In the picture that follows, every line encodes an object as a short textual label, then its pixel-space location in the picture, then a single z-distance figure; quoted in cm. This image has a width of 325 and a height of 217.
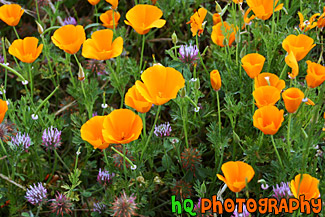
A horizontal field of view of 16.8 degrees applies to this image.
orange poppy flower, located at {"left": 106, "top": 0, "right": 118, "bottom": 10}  142
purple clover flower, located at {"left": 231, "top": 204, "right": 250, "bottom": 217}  129
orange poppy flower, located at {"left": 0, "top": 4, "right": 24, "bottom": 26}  142
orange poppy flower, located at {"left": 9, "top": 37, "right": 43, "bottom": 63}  139
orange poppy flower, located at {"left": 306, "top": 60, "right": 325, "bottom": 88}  129
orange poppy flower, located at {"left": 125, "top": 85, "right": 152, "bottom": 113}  129
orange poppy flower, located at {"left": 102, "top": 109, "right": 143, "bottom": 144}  128
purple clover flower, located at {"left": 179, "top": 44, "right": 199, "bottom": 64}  142
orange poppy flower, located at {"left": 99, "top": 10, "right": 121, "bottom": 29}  149
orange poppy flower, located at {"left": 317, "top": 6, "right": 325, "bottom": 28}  143
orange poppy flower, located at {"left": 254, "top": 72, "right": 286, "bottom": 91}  133
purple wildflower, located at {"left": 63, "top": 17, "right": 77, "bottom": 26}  158
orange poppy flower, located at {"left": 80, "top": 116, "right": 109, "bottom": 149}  129
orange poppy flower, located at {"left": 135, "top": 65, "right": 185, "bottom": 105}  129
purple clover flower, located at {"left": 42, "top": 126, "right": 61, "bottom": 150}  139
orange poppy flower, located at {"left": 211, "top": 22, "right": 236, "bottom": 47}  141
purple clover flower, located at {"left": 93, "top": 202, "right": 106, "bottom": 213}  138
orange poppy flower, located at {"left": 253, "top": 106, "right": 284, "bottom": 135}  126
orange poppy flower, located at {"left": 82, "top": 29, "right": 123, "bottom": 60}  135
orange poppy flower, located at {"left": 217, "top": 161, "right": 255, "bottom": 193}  125
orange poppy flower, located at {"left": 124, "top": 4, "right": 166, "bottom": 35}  139
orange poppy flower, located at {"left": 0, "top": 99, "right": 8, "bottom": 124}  132
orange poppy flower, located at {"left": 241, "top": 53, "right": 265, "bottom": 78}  132
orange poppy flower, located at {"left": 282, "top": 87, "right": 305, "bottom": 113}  126
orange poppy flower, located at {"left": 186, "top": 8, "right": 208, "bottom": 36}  140
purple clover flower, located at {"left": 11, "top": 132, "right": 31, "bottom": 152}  138
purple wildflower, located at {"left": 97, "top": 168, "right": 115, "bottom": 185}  139
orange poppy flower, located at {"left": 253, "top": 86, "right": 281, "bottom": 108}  128
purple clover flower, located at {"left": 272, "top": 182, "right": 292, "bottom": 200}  131
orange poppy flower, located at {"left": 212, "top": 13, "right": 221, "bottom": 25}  146
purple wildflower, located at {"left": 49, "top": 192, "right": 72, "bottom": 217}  136
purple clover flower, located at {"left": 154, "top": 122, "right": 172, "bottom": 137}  140
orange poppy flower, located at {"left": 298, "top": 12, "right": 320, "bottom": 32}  142
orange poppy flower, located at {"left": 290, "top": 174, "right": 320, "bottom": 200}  125
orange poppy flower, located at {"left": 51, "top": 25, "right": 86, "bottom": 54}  136
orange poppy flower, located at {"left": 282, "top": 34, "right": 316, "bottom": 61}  132
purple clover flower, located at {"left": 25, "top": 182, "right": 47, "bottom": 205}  138
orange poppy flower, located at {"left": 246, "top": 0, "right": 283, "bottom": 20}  138
